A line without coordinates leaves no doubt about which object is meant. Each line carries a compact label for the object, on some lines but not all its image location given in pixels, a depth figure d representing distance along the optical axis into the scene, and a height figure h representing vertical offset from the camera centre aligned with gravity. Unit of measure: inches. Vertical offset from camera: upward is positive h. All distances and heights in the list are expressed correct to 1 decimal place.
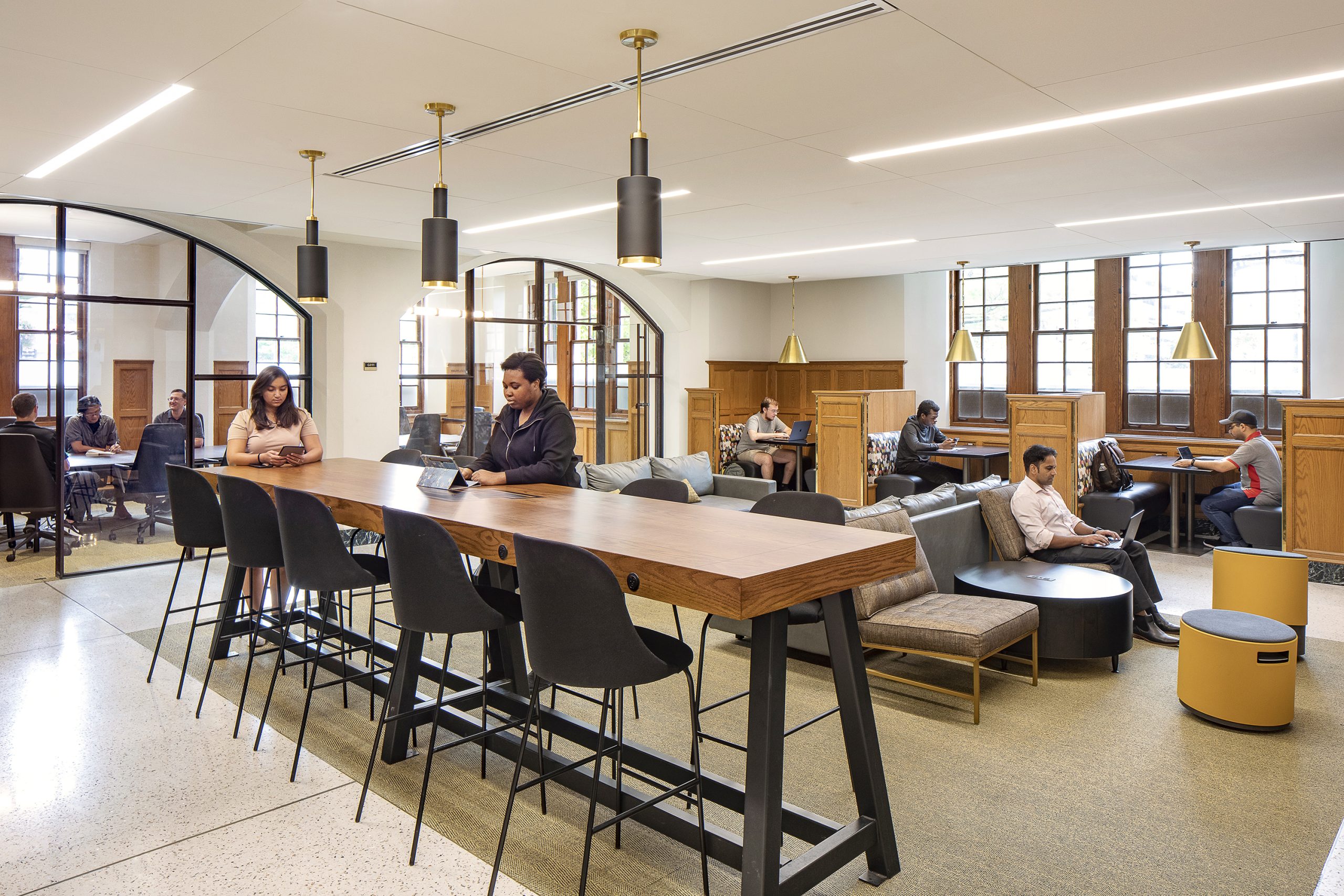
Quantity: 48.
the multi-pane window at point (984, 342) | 431.2 +35.8
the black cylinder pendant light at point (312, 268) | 192.2 +31.6
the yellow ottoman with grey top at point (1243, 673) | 146.7 -42.5
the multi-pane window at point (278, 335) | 304.8 +27.7
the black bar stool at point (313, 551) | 127.6 -19.3
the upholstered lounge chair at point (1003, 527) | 210.7 -26.1
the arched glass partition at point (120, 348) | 252.2 +20.4
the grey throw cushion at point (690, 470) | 303.1 -18.7
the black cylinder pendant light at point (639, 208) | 121.5 +28.2
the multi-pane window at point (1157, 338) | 381.7 +33.7
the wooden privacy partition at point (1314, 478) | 254.2 -17.6
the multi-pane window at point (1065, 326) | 405.4 +40.9
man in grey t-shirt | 415.8 -13.3
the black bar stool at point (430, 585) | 105.0 -20.2
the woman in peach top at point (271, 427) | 185.8 -2.5
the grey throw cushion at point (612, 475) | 278.2 -18.6
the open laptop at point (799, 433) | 417.7 -8.1
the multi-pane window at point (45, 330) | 250.7 +24.1
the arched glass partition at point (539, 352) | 354.0 +26.8
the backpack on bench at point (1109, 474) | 322.0 -20.8
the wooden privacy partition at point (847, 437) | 364.8 -8.9
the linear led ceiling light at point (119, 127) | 148.2 +53.5
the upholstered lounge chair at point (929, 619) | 154.9 -36.4
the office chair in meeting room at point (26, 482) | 257.4 -19.3
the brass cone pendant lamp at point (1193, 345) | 315.3 +25.0
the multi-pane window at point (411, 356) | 344.8 +23.1
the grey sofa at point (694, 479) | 279.9 -20.6
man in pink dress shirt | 201.9 -28.4
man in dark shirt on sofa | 375.6 -13.7
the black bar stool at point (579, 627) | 88.3 -21.1
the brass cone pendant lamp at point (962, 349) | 386.6 +28.7
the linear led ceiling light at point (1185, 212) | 233.9 +56.6
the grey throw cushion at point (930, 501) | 197.3 -19.2
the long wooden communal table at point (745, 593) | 86.6 -16.8
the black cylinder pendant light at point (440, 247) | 164.1 +30.8
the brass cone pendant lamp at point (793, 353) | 420.2 +29.5
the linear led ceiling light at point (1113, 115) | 142.1 +53.0
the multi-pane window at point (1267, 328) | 352.8 +34.8
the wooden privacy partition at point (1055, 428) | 313.9 -4.3
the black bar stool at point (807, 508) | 129.6 -13.9
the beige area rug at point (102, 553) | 263.7 -41.9
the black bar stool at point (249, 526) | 143.0 -17.8
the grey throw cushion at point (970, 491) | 221.9 -18.7
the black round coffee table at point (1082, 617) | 174.2 -39.1
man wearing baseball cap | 280.1 -19.6
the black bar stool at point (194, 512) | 159.0 -17.1
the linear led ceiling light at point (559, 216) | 227.1 +57.8
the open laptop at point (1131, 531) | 215.0 -28.6
